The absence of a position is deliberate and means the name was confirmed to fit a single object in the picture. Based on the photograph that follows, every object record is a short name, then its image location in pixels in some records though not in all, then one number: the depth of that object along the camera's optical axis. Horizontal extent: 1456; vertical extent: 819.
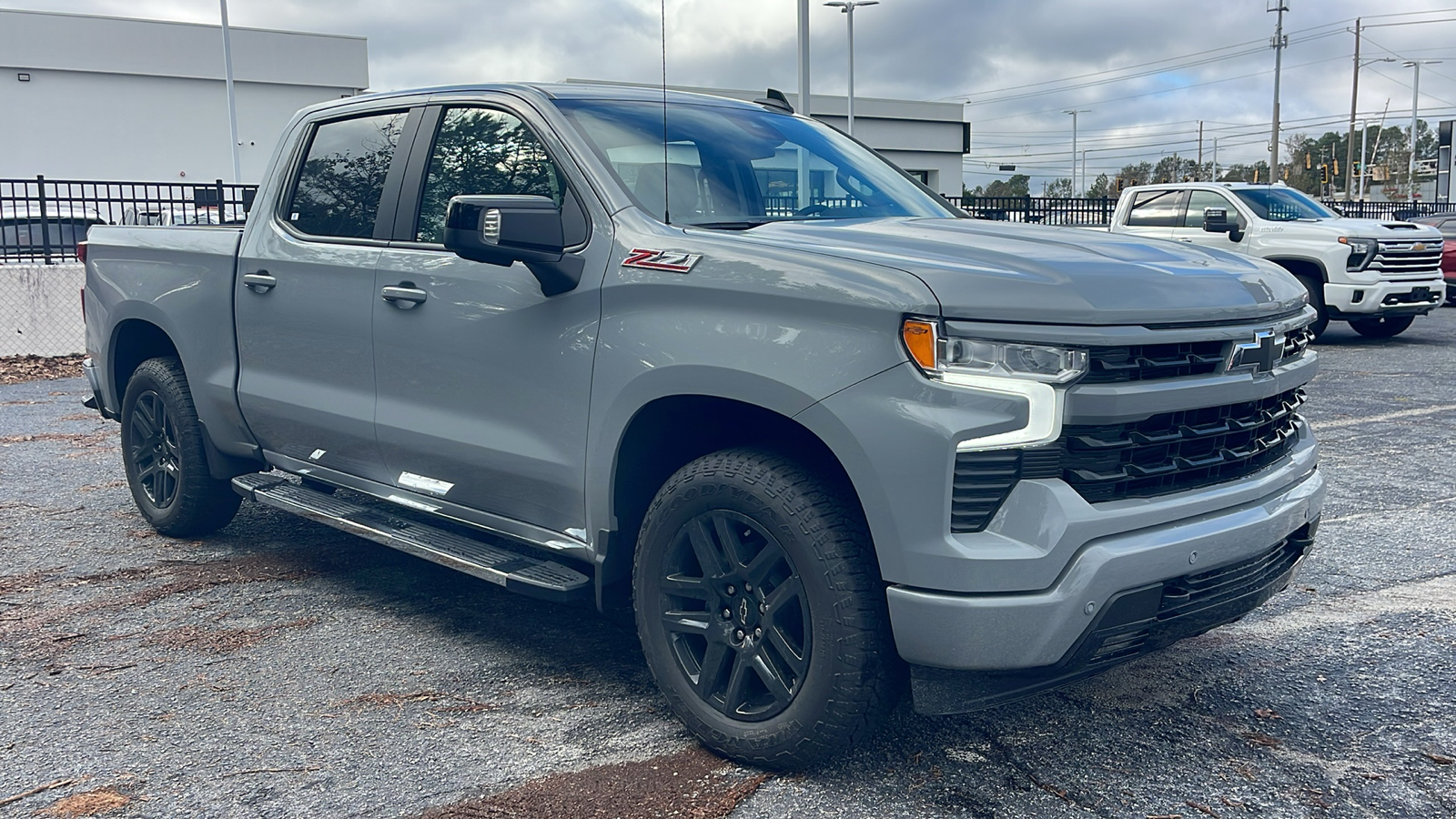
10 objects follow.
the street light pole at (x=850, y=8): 32.47
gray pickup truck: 2.81
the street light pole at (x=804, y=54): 20.50
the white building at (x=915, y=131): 62.53
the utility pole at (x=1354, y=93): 71.48
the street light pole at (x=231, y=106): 37.84
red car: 17.40
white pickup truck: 13.55
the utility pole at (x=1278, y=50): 53.25
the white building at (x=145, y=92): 49.47
